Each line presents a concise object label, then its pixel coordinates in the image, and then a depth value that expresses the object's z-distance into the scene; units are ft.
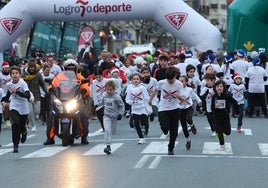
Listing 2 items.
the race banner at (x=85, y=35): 112.28
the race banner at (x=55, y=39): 123.40
